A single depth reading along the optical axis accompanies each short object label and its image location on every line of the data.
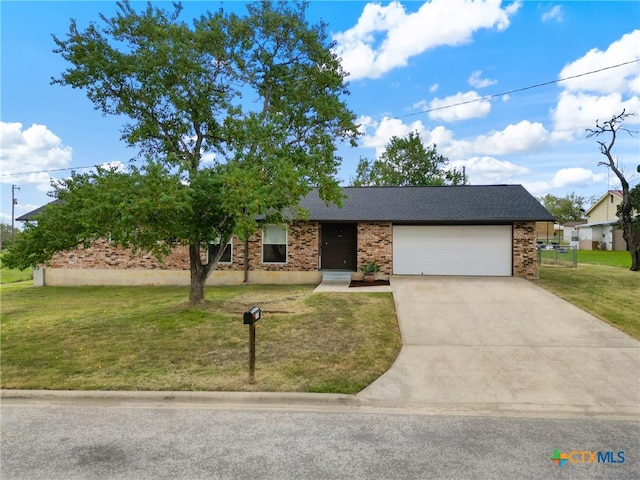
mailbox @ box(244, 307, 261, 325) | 5.22
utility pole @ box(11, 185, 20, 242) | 46.66
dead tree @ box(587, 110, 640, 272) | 18.47
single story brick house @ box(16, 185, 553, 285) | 15.06
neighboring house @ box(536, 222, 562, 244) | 49.26
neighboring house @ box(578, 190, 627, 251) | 34.16
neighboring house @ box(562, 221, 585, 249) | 40.56
